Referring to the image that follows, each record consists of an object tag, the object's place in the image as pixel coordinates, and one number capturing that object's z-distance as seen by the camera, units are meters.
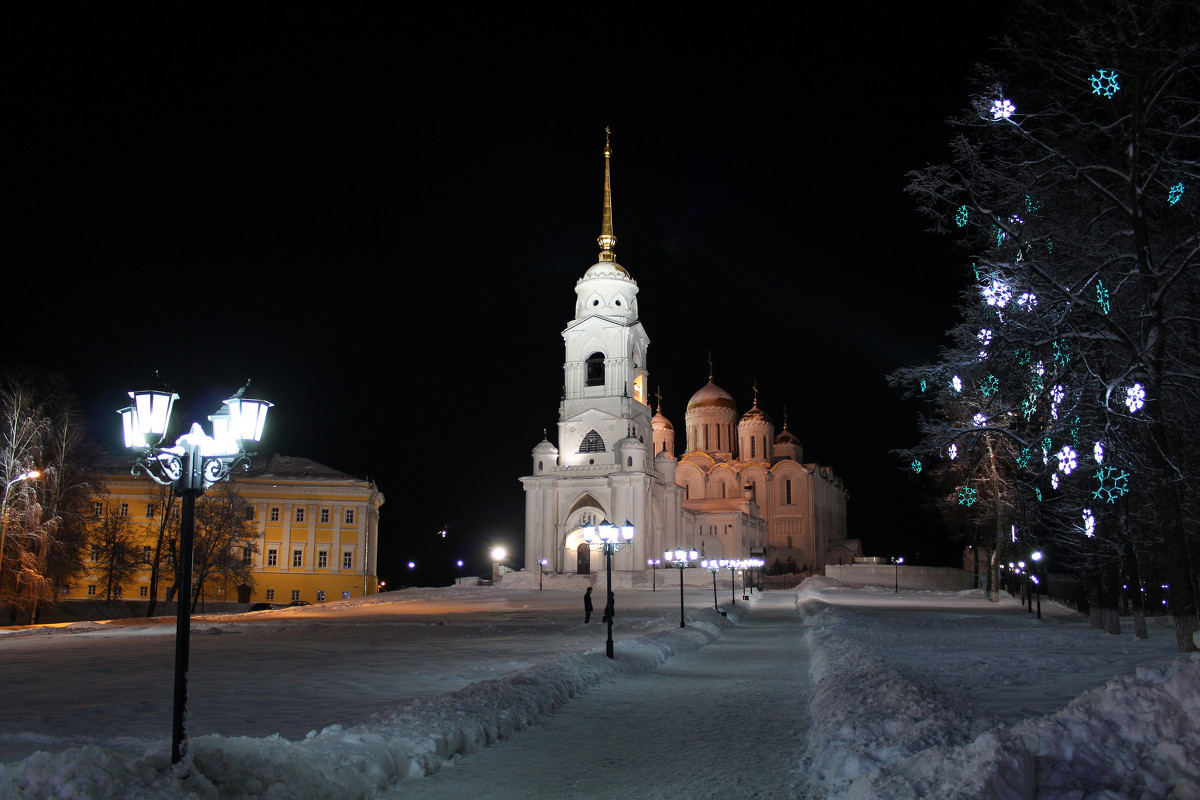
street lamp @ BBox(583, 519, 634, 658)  16.73
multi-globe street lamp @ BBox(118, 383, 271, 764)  7.54
